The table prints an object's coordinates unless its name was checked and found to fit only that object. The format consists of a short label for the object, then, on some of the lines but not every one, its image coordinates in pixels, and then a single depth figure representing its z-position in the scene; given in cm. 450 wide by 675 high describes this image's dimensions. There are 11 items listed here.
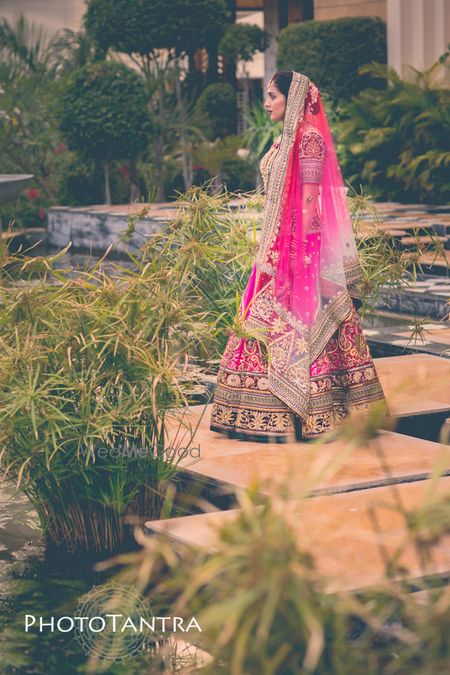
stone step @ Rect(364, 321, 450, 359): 736
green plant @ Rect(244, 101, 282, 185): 1707
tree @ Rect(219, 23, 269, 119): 1766
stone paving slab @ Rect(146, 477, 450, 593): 376
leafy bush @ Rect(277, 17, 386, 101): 1599
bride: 534
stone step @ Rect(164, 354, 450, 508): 479
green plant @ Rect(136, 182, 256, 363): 666
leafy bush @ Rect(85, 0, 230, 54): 1565
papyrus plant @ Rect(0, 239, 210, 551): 438
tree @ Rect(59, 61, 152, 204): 1536
